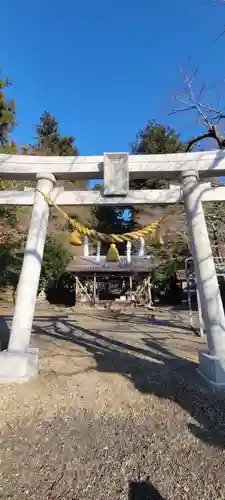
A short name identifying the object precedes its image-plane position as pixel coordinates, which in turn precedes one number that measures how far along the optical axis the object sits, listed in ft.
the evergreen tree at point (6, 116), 49.87
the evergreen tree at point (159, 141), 74.18
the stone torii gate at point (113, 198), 13.08
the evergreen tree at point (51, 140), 84.27
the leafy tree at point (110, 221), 78.64
